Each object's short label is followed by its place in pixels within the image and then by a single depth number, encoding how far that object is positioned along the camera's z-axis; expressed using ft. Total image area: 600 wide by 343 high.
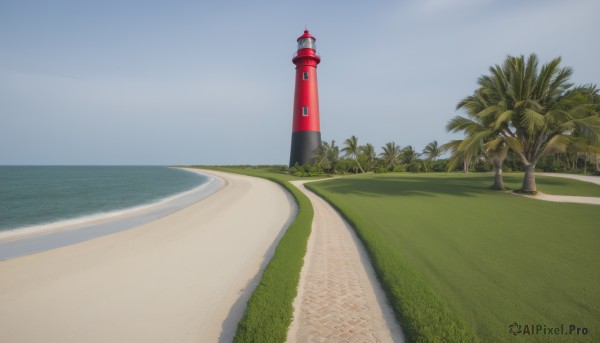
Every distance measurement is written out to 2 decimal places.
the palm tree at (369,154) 154.20
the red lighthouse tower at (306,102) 123.95
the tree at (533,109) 47.85
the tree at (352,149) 155.02
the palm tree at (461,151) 51.15
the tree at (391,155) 162.71
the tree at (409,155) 169.27
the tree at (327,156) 138.41
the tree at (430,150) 173.06
